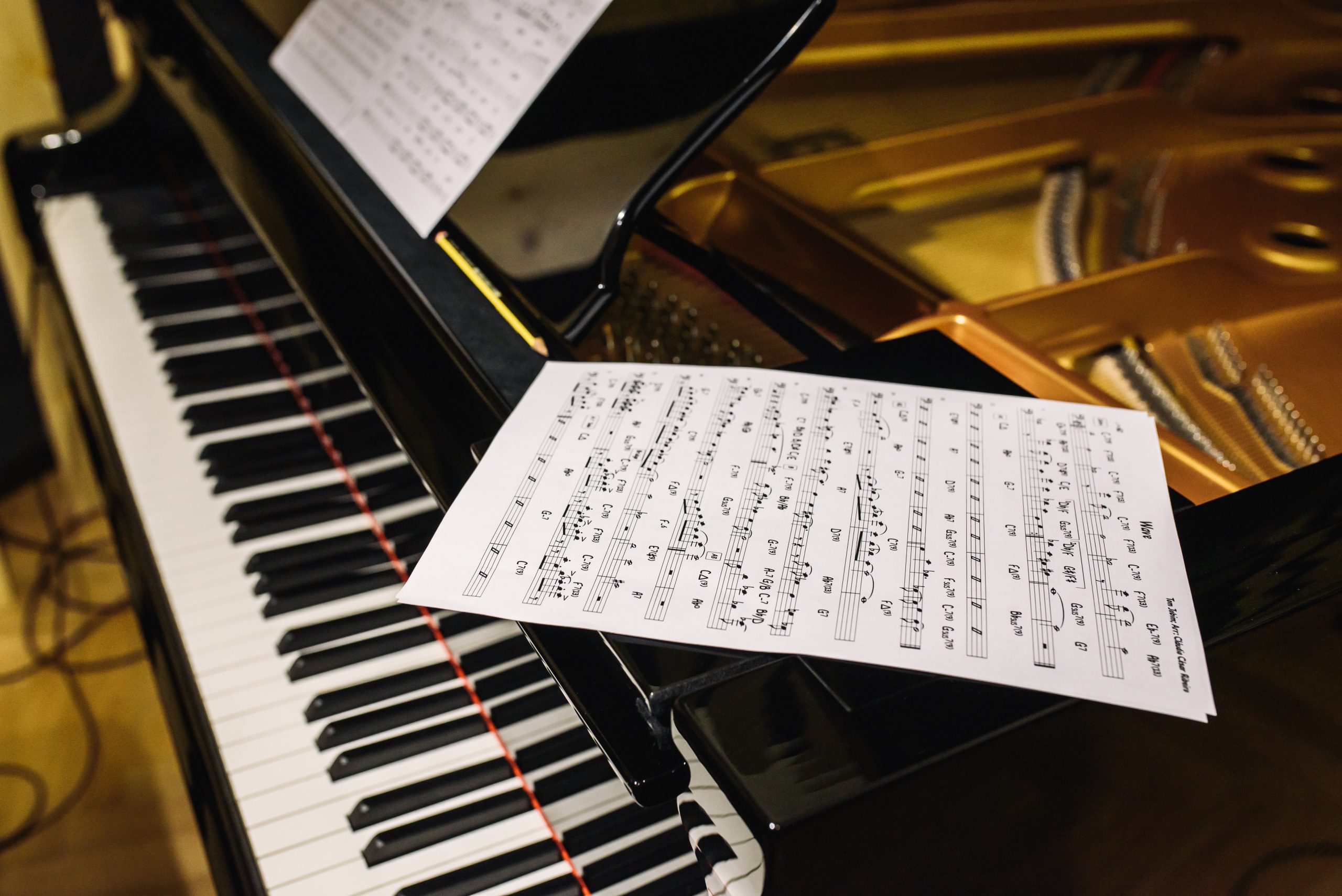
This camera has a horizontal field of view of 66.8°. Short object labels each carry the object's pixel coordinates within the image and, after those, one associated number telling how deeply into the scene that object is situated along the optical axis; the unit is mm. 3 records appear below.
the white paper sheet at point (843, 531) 654
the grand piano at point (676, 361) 661
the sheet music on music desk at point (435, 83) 1087
